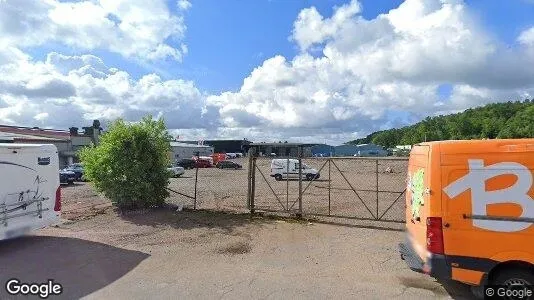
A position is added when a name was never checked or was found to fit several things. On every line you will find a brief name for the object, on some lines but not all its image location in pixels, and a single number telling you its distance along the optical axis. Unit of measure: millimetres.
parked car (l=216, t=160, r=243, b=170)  51062
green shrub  11781
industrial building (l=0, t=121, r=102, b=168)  51594
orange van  5082
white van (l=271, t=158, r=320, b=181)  29809
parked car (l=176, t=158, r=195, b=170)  52966
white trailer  7543
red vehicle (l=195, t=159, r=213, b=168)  53494
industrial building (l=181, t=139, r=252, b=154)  117250
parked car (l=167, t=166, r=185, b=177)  34825
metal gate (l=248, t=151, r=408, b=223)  11766
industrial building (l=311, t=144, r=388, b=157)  101444
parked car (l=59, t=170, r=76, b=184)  29797
